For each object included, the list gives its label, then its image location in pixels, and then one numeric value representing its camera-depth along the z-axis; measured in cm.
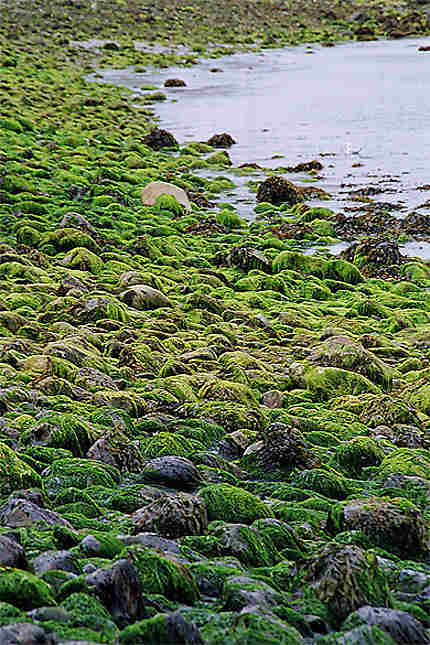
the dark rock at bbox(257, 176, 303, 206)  2537
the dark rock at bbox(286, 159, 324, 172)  2903
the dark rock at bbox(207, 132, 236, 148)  3362
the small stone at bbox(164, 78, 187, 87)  4811
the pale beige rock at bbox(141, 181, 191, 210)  2456
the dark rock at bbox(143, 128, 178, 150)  3306
